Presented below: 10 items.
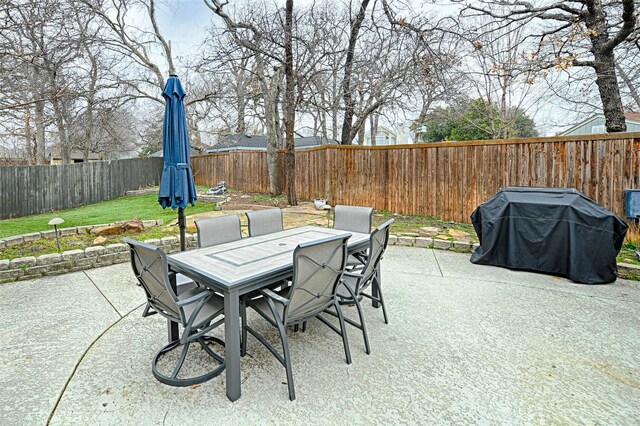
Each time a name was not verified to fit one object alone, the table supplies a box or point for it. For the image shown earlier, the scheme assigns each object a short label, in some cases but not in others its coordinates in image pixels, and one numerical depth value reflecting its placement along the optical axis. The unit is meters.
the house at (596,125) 13.98
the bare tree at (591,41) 5.56
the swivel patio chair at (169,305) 1.99
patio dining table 2.02
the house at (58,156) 30.70
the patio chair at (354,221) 3.63
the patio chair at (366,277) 2.61
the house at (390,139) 28.15
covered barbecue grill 3.99
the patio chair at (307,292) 2.07
